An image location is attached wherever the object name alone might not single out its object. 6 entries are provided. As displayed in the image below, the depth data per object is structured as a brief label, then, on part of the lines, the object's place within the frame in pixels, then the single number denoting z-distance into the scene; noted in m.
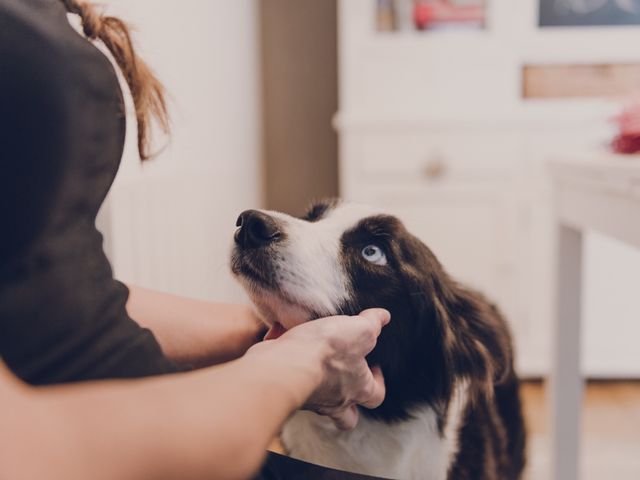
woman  0.27
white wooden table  0.95
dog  0.50
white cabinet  1.66
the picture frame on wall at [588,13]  1.81
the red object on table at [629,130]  0.87
